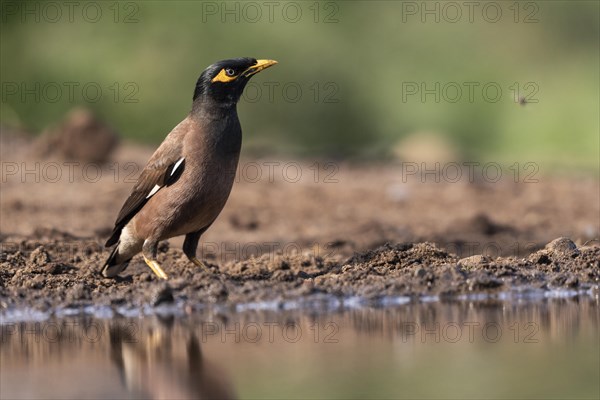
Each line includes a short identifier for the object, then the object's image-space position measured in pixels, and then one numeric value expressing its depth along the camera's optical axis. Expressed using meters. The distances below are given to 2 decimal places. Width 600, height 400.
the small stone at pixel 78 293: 13.92
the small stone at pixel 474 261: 14.62
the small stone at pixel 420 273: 14.12
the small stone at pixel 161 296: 13.36
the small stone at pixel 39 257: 16.12
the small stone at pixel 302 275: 15.20
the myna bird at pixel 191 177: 15.34
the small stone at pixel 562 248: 15.19
